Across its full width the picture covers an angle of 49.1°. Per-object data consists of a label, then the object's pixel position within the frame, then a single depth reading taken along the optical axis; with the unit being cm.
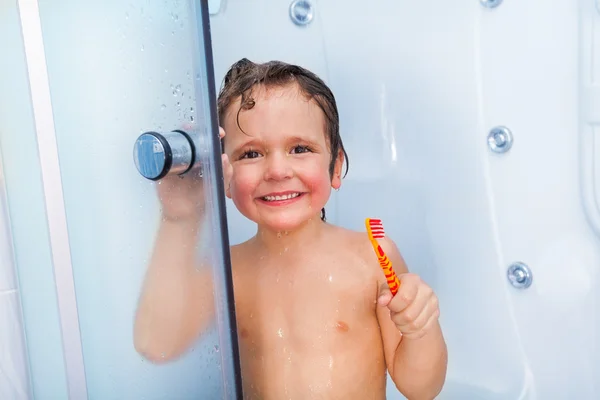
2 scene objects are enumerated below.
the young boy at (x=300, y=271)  91
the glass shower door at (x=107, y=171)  64
